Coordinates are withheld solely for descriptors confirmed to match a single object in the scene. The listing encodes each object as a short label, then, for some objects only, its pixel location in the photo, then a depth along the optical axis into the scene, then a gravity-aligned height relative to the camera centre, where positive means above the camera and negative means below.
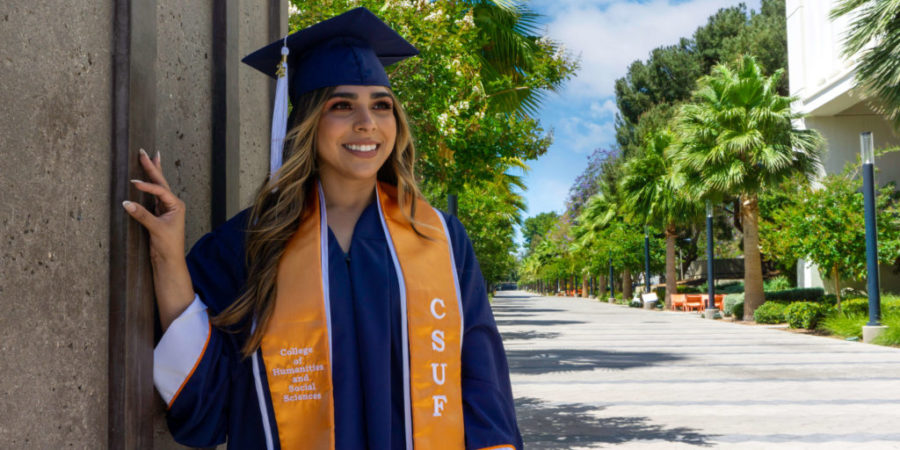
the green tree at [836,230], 16.91 +0.99
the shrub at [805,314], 17.80 -1.00
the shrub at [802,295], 23.38 -0.70
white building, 24.64 +5.56
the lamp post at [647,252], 36.47 +1.08
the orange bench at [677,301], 31.79 -1.17
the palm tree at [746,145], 20.12 +3.54
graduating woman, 1.84 -0.07
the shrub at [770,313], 20.56 -1.11
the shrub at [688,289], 37.84 -0.82
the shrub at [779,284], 31.38 -0.47
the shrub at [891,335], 13.70 -1.16
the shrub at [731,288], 36.33 -0.74
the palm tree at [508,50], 12.32 +3.85
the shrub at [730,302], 24.77 -0.98
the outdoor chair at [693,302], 29.90 -1.16
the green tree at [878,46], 13.12 +4.11
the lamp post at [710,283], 25.22 -0.33
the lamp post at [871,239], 14.36 +0.65
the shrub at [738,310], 23.34 -1.16
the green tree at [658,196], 30.04 +3.28
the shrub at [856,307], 17.09 -0.81
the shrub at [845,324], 15.58 -1.12
